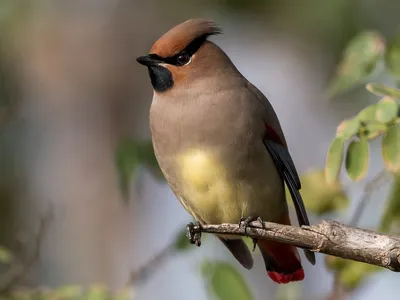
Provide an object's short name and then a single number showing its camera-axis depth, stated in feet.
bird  27.40
